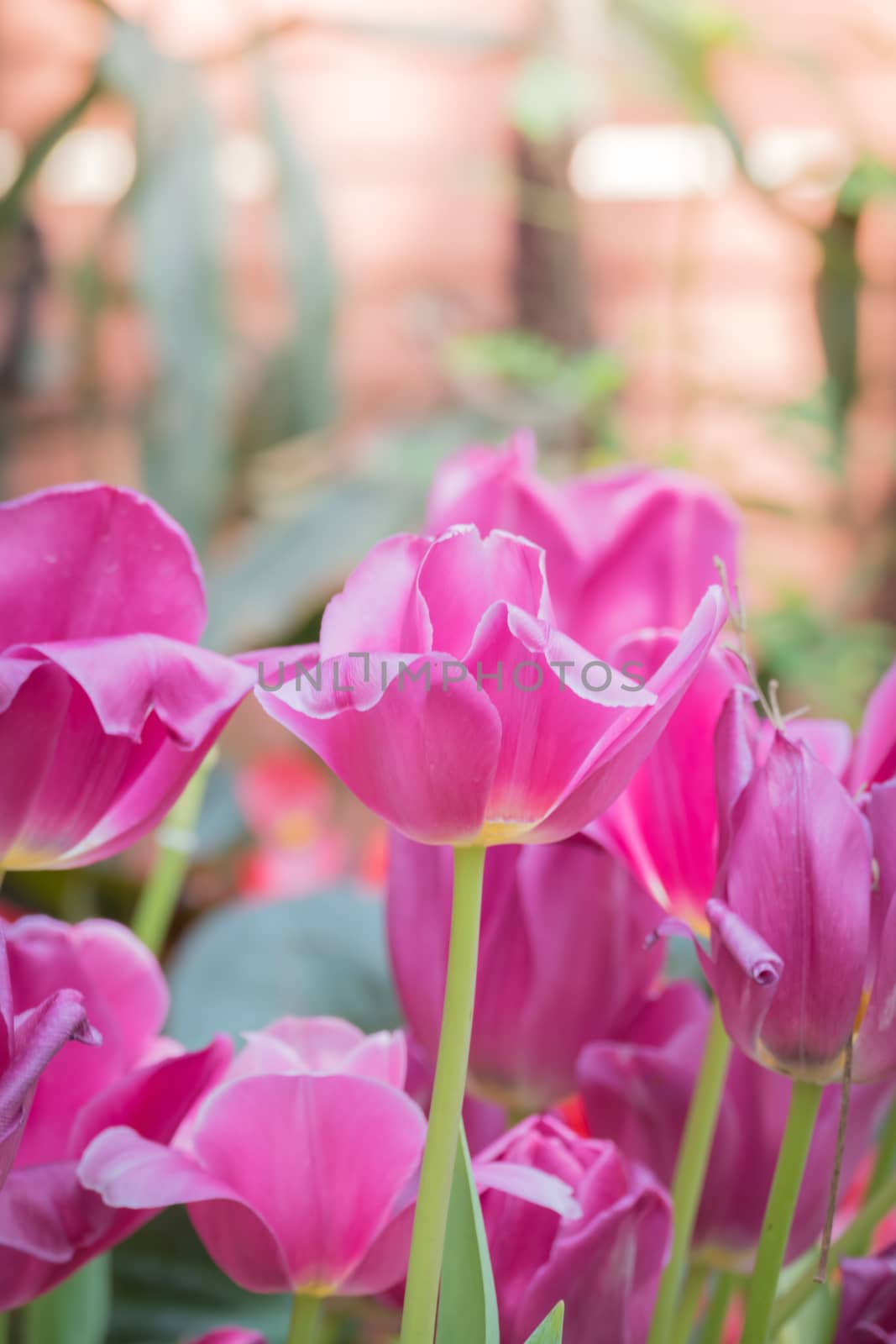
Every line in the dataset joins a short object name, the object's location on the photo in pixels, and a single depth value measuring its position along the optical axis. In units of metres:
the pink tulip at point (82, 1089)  0.65
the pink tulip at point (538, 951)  0.70
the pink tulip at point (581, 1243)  0.66
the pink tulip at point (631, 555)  0.76
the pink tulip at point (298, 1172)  0.65
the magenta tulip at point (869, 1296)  0.68
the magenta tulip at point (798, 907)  0.64
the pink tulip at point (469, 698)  0.62
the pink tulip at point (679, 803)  0.68
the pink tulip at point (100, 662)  0.64
